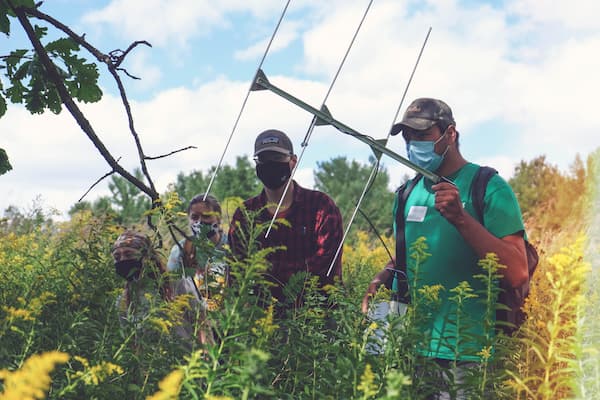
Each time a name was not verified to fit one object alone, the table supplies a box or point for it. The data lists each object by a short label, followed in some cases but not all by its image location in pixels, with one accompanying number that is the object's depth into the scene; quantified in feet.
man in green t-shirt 10.23
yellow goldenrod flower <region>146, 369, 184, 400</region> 5.23
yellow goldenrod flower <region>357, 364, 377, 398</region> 6.30
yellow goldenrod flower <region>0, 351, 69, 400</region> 4.98
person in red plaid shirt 14.01
